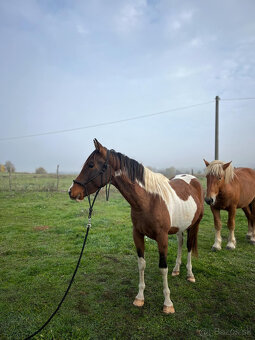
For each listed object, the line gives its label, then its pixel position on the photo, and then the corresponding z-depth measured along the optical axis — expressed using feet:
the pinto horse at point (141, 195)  9.37
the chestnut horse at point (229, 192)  15.84
